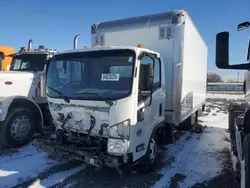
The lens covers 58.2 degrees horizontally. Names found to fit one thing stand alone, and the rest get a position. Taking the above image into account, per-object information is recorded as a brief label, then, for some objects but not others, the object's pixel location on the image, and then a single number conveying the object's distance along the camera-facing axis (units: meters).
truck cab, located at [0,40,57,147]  5.70
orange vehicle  9.40
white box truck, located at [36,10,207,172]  3.68
